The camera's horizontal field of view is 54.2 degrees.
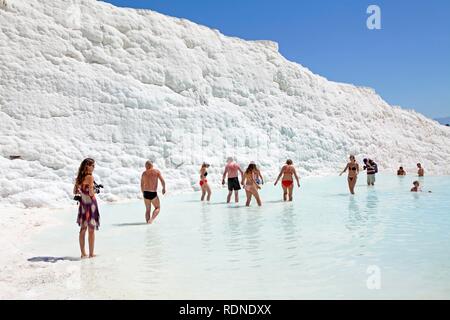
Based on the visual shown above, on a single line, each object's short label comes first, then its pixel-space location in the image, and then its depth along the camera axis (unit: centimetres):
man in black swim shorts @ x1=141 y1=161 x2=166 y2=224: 955
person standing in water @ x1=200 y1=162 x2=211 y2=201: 1365
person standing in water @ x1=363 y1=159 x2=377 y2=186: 1727
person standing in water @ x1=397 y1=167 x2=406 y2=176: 2359
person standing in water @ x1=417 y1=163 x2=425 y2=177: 2242
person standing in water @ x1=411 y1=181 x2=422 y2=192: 1423
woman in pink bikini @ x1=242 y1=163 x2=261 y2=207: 1177
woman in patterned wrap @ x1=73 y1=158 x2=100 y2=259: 633
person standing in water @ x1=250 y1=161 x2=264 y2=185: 1185
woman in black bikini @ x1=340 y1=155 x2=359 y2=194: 1458
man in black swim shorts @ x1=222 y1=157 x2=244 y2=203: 1307
